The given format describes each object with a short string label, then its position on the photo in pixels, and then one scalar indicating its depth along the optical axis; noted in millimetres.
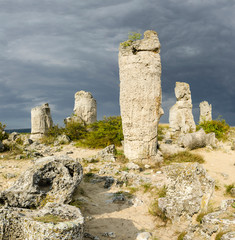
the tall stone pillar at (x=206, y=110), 22578
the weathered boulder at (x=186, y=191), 4469
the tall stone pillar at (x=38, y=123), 16656
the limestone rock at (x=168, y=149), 10292
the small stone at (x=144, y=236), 4042
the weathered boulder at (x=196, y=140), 11820
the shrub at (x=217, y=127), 16538
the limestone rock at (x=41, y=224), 2797
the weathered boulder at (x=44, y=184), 4586
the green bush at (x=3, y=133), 15010
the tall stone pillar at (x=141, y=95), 9055
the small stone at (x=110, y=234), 4080
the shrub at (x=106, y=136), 12773
